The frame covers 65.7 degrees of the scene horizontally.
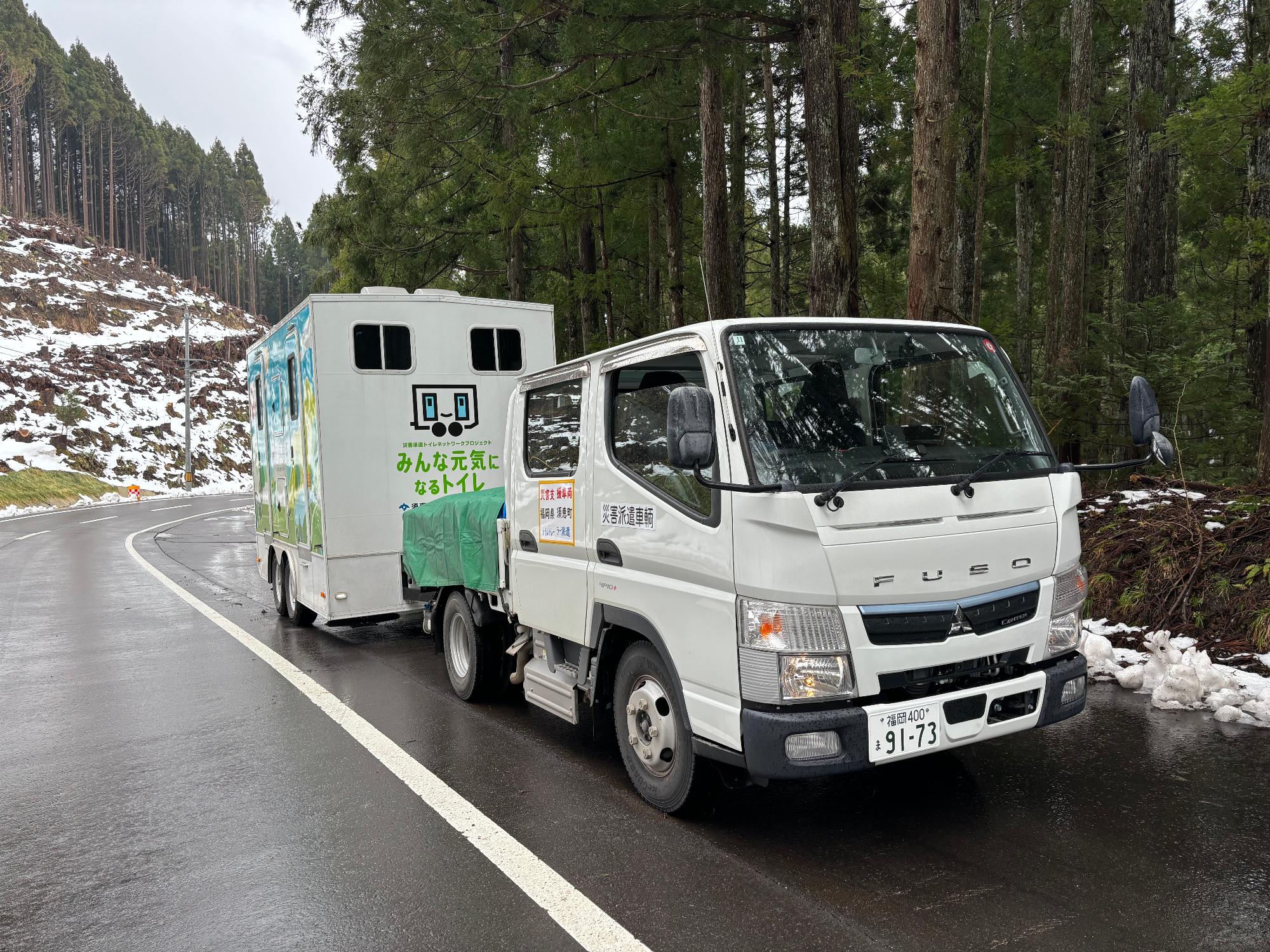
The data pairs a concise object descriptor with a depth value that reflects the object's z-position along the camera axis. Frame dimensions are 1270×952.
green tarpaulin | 6.63
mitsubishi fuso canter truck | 3.94
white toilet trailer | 8.72
